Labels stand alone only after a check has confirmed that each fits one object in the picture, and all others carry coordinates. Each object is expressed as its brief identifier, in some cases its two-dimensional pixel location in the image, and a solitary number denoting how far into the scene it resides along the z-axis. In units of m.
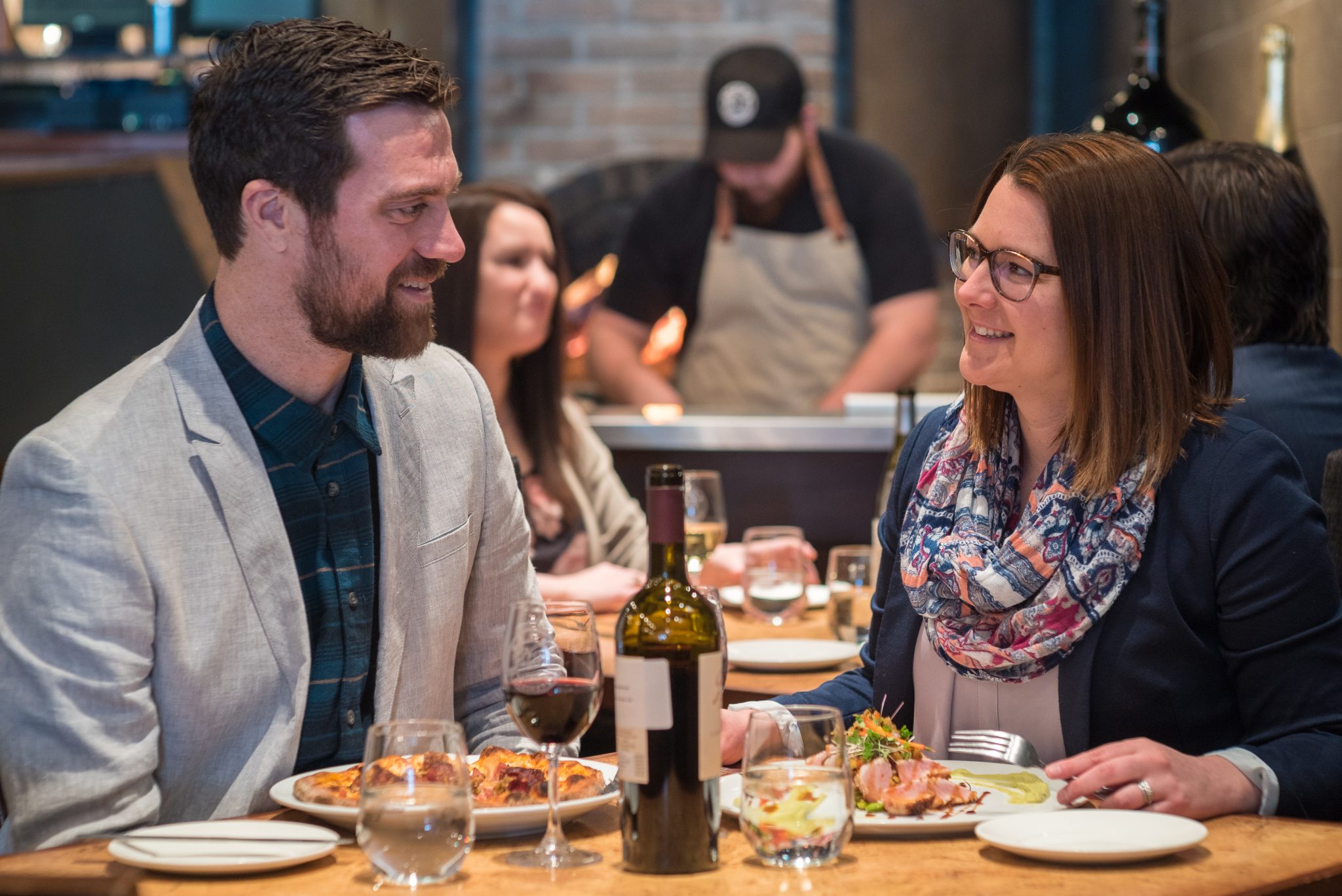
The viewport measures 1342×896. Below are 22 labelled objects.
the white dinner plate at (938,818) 2.35
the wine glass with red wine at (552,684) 2.30
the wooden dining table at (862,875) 2.24
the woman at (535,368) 4.38
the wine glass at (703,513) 3.92
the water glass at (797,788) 2.27
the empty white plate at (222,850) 2.25
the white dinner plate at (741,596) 3.86
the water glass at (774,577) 3.55
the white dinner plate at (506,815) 2.35
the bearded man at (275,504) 2.46
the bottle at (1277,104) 4.80
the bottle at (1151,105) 4.51
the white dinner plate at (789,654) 3.12
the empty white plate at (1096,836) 2.27
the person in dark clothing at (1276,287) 3.31
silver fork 2.61
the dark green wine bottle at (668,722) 2.26
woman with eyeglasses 2.60
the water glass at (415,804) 2.22
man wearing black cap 6.54
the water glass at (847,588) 3.31
